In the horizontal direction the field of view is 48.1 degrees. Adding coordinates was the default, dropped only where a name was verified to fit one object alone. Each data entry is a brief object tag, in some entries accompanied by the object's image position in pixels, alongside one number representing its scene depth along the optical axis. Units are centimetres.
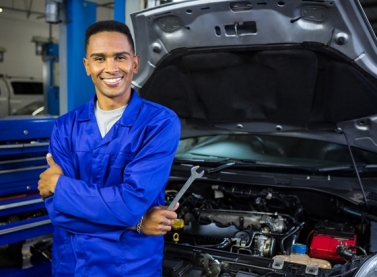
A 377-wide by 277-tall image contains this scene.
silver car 186
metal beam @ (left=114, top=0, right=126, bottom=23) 397
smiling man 145
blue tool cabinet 229
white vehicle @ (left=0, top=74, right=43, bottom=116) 928
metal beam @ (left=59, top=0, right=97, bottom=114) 364
